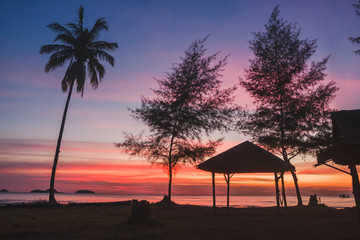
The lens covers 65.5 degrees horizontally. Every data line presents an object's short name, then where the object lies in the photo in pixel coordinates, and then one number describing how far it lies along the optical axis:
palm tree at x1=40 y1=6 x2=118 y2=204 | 24.70
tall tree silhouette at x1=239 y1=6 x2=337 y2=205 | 22.45
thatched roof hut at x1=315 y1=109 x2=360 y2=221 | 9.72
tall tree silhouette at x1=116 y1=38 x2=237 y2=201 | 22.42
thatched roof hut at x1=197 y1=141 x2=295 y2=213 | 15.73
